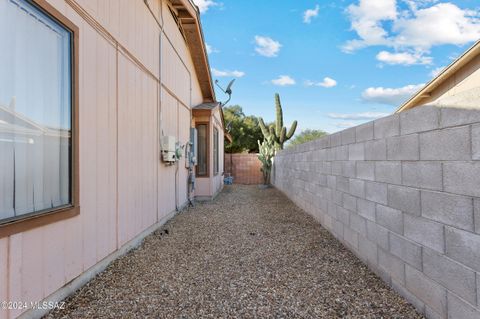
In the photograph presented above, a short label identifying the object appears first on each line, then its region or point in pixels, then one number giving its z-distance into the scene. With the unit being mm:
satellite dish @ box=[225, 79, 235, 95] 13758
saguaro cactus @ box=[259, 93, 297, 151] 16281
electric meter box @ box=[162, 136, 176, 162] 6023
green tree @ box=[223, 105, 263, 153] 25406
